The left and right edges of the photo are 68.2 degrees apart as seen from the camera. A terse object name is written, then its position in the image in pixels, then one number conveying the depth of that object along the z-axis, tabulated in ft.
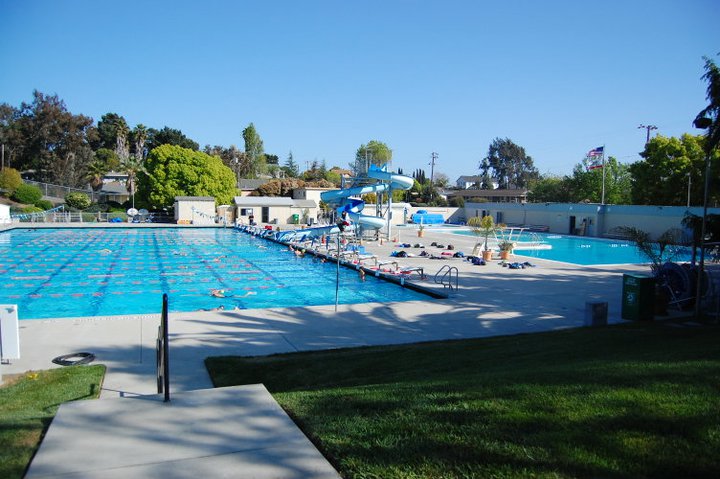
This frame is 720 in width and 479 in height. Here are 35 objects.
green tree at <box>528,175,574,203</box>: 213.30
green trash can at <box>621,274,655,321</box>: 44.27
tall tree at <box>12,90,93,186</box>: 242.58
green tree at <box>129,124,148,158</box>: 269.11
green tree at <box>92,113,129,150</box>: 281.95
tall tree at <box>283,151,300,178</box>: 384.06
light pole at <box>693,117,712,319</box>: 42.58
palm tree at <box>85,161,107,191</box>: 220.02
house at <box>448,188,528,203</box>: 280.92
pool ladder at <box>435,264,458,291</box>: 58.67
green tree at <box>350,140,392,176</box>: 359.46
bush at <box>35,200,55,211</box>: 180.75
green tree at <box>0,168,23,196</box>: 185.24
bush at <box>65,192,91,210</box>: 174.09
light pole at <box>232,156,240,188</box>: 304.42
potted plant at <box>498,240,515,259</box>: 87.30
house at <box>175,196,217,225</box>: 168.35
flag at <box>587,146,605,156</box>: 152.87
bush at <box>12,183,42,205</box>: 180.96
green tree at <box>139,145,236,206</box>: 175.94
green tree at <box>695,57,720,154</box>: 48.80
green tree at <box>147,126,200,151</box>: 264.52
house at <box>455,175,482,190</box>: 518.00
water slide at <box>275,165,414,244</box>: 118.73
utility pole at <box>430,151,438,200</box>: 350.64
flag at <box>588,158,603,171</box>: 208.21
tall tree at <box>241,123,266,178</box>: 343.52
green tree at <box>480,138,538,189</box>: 434.30
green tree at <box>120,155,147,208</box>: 187.93
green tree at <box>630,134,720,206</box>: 140.15
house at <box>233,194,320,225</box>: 176.65
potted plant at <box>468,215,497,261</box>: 87.61
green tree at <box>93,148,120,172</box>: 265.34
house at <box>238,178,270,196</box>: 248.50
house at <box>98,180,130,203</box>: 221.87
